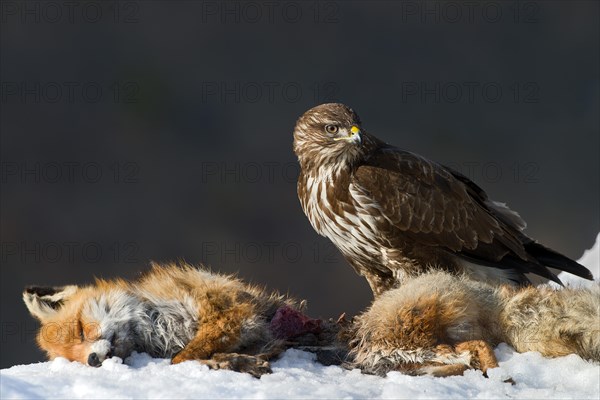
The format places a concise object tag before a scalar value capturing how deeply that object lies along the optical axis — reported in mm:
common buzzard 8414
